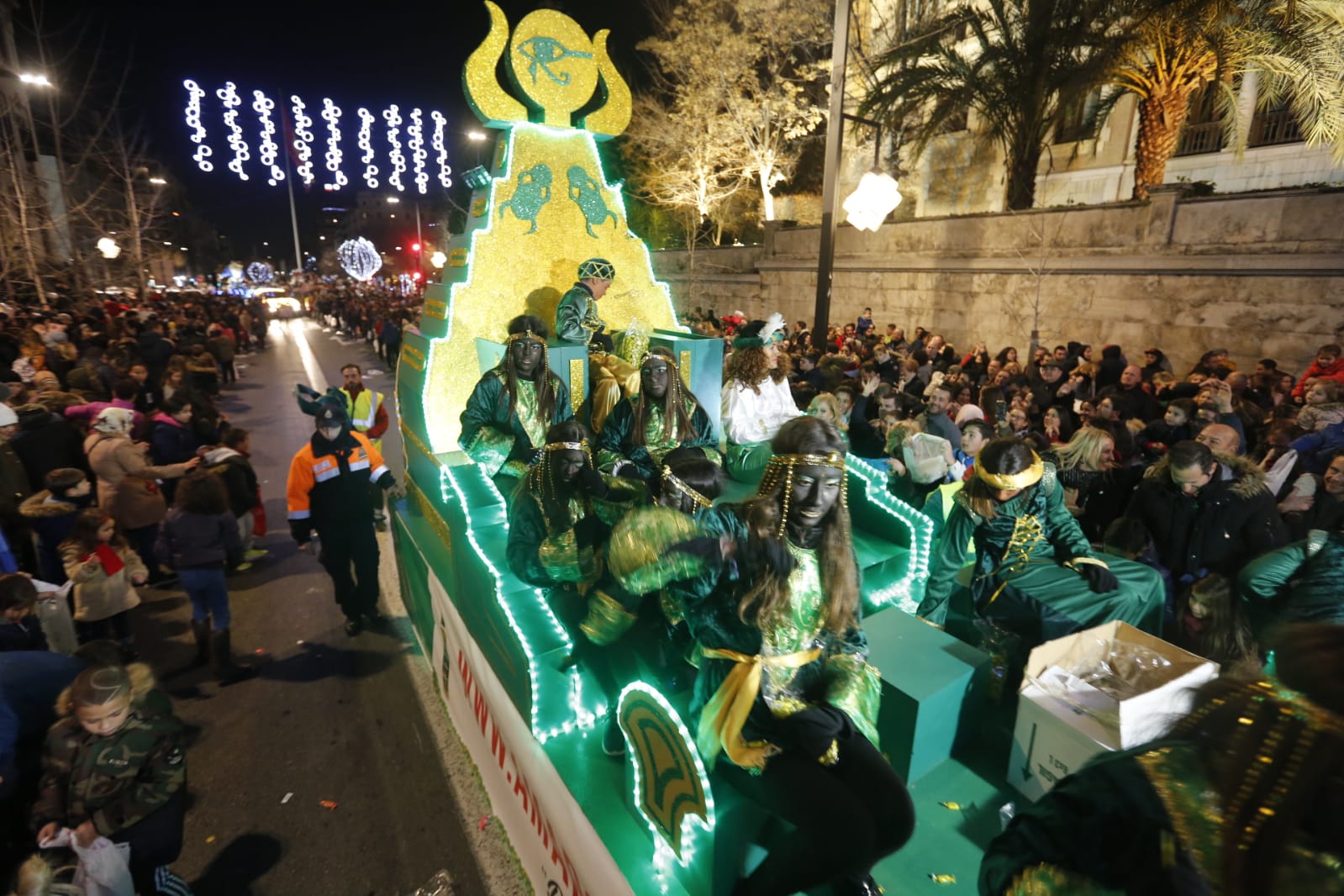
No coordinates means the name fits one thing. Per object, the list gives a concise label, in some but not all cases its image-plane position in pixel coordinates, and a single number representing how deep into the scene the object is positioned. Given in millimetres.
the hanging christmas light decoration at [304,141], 15152
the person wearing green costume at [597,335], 5082
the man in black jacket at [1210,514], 3855
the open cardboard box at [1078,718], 2674
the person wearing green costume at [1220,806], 991
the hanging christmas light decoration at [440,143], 16703
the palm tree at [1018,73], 11492
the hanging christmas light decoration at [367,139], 15594
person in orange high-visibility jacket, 4906
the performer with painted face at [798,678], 2086
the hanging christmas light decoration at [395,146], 15992
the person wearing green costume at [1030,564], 3432
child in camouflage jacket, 2580
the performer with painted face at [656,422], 4328
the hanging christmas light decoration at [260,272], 58094
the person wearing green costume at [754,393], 5578
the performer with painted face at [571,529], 3100
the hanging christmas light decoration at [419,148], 16484
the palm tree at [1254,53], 9578
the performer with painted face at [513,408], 4422
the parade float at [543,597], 2410
